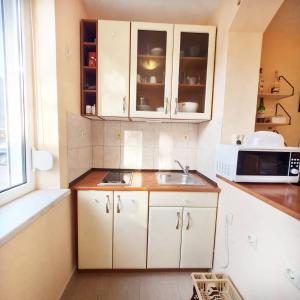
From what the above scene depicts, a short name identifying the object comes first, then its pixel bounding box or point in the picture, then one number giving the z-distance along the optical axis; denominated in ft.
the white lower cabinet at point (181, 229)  4.84
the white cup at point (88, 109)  5.25
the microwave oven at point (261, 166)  3.89
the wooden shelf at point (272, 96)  5.40
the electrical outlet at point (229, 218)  4.18
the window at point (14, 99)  3.30
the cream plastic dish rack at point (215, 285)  3.62
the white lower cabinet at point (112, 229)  4.73
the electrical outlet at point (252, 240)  3.30
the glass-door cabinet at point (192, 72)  5.12
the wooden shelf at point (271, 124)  5.54
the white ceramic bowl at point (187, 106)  5.43
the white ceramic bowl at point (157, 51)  5.25
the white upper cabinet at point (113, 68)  4.98
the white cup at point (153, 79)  5.45
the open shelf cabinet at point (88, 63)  5.07
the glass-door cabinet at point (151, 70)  5.07
